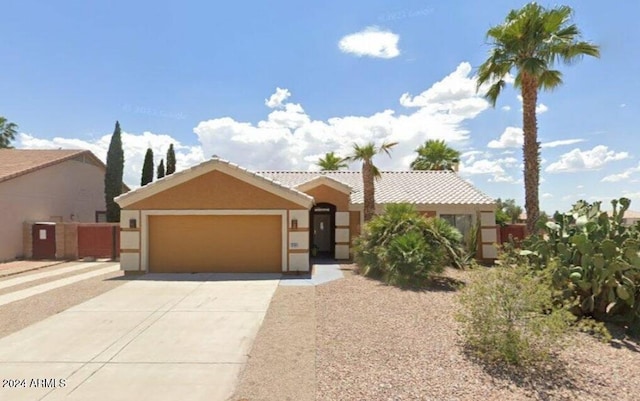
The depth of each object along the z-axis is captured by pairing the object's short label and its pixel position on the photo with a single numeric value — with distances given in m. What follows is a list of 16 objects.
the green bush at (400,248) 11.16
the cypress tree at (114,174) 23.09
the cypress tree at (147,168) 27.66
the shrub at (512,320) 5.23
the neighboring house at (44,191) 17.53
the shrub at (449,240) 11.90
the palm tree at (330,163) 33.72
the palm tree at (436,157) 30.97
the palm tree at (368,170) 16.38
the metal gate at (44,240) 18.12
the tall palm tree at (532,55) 13.40
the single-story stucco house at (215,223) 13.40
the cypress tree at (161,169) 29.73
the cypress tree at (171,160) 29.92
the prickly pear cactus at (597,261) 6.95
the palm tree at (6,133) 36.66
